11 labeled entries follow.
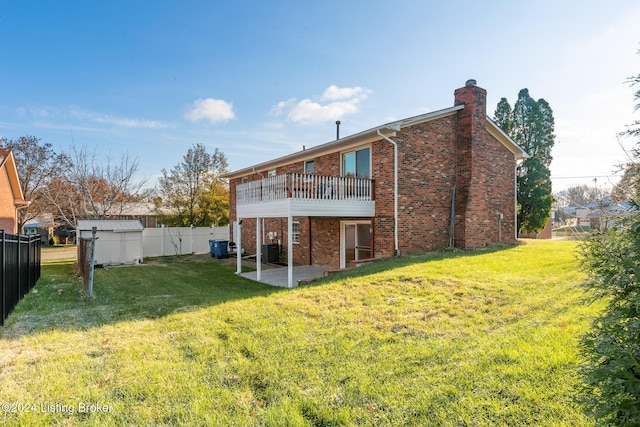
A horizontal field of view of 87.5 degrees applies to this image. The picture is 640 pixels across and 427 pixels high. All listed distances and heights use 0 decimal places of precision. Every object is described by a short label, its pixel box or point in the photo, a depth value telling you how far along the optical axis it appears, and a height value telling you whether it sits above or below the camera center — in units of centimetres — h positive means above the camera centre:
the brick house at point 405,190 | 1147 +118
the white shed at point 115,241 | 1567 -79
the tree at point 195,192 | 2741 +268
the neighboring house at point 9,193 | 1639 +179
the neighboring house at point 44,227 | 3300 -20
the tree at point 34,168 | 2931 +509
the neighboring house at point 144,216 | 3668 +99
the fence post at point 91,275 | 855 -130
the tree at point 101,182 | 1917 +267
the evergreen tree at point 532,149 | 1869 +453
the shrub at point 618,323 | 204 -67
